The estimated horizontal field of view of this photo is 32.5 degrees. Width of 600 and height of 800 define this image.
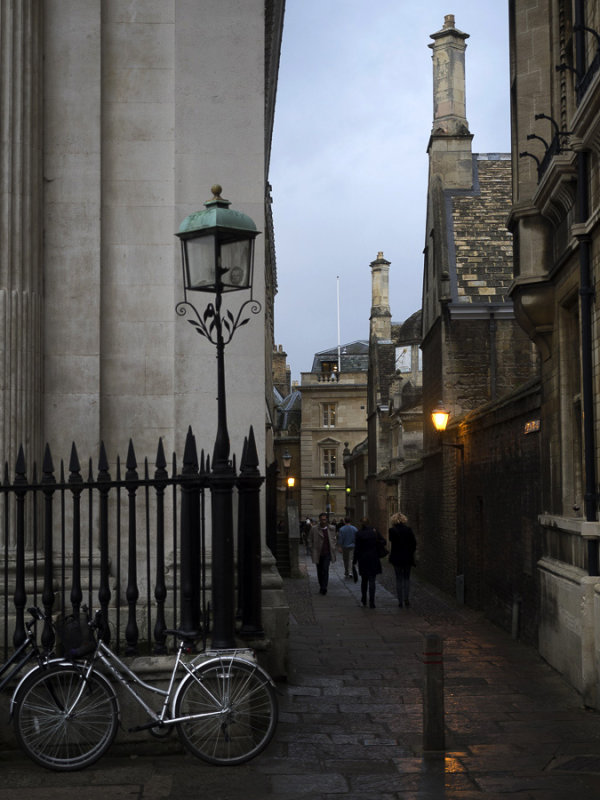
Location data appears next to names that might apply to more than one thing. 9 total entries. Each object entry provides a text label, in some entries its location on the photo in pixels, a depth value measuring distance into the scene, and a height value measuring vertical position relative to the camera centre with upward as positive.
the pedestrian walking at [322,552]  21.91 -1.59
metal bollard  7.45 -1.57
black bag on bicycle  6.70 -1.03
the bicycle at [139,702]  6.56 -1.47
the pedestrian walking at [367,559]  18.83 -1.50
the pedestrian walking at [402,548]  18.12 -1.26
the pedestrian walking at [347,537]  24.78 -1.47
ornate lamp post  7.37 +1.50
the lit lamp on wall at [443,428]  20.30 +0.97
